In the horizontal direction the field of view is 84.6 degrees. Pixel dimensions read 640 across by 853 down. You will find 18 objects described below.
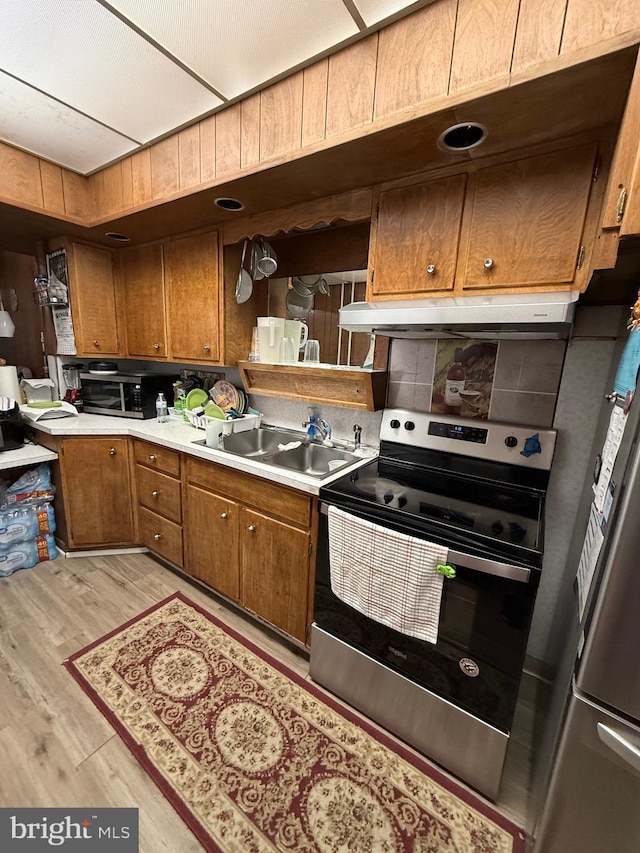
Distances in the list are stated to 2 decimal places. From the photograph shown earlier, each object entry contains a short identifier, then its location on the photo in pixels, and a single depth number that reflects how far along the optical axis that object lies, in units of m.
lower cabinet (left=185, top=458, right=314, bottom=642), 1.54
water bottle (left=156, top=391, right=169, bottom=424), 2.47
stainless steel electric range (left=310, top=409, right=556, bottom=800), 1.05
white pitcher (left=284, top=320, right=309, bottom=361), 2.02
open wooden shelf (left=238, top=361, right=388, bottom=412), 1.71
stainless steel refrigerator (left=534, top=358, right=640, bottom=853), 0.71
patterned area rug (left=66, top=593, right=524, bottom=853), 1.07
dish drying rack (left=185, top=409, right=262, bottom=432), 2.07
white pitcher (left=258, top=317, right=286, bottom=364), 1.99
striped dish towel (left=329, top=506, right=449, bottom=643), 1.11
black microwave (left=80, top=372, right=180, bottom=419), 2.40
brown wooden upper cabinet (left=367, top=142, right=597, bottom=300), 1.09
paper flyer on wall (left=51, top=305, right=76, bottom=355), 2.46
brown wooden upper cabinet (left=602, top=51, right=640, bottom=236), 0.79
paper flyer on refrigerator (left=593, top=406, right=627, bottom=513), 0.85
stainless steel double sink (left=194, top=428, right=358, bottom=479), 1.88
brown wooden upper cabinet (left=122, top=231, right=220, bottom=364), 2.08
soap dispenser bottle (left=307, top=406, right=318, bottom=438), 1.98
